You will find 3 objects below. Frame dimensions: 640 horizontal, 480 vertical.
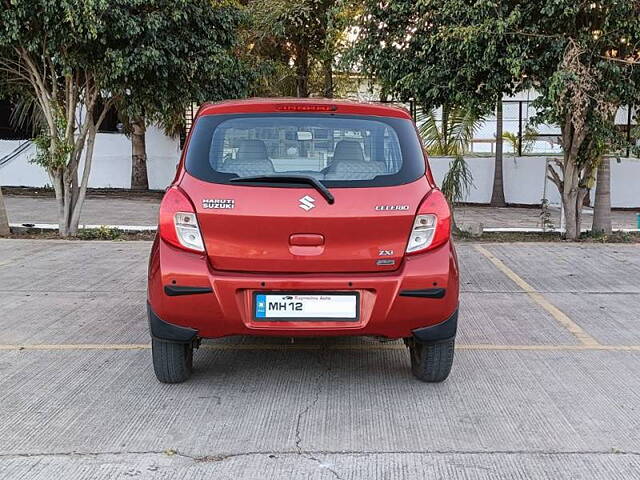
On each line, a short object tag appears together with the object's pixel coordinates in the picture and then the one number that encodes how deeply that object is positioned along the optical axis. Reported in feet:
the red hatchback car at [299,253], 11.96
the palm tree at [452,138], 34.37
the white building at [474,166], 53.31
